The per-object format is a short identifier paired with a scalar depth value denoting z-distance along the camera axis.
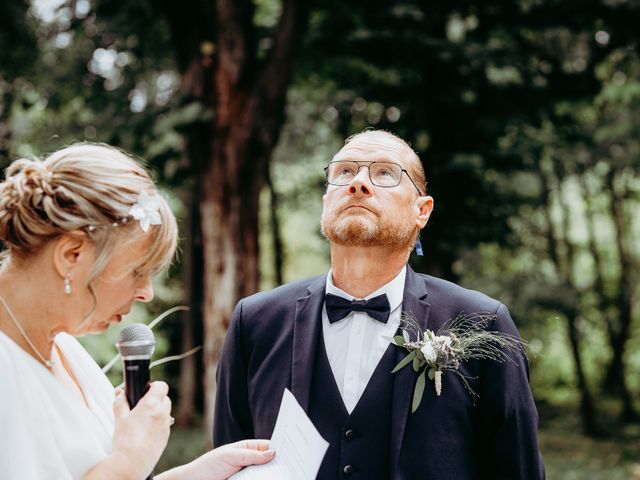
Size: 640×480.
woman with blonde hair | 1.71
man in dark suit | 2.30
